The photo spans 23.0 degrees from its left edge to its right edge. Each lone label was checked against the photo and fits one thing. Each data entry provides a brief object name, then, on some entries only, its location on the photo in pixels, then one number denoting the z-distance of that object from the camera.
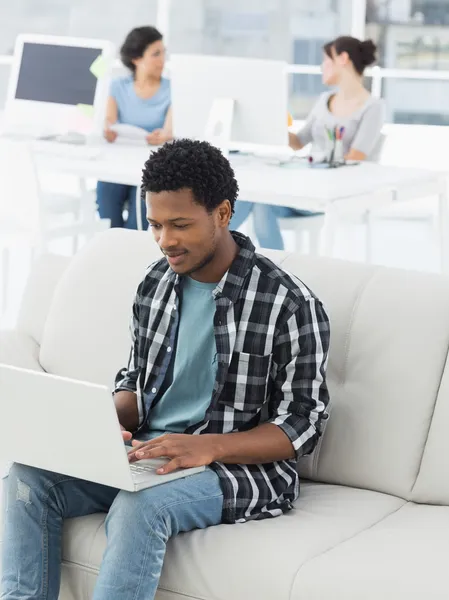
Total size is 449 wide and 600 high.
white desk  3.77
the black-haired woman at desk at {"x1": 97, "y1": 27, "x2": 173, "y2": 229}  5.09
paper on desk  5.02
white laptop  1.77
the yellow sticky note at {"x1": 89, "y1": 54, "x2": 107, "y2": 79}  4.79
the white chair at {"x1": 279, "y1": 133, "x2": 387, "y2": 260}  4.68
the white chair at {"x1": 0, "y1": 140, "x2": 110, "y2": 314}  4.18
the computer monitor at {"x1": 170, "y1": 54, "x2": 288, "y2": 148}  4.34
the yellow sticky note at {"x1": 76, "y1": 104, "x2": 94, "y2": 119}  4.87
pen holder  4.33
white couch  1.80
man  1.91
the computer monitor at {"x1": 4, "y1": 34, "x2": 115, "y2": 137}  4.83
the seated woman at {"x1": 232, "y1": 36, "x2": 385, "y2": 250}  4.68
